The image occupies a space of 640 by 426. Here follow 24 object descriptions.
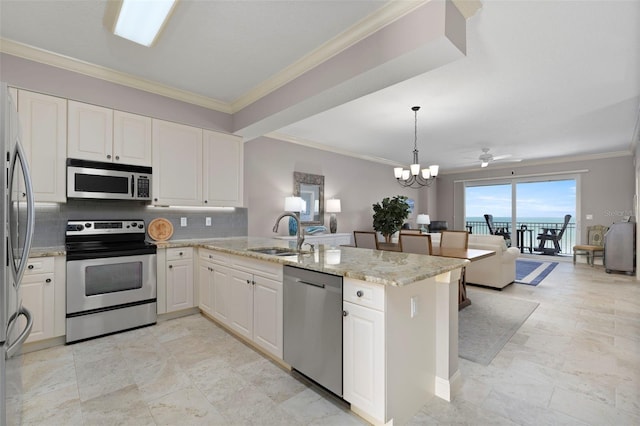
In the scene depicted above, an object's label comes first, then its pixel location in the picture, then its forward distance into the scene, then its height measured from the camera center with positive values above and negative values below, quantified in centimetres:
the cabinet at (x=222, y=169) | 379 +57
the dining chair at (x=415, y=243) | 380 -40
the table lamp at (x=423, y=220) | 850 -20
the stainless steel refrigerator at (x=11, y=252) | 117 -17
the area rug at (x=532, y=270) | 551 -123
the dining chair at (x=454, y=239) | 414 -37
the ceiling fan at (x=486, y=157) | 634 +119
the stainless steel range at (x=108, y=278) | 276 -65
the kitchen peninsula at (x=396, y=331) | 161 -70
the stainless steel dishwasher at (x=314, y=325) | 182 -75
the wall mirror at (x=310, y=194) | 571 +37
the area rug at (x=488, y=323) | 267 -122
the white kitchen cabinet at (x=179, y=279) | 334 -77
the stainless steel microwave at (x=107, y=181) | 288 +32
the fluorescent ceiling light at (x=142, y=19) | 202 +141
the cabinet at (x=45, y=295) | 255 -73
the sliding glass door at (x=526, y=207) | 803 +19
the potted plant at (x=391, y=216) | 528 -5
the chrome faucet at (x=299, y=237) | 279 -23
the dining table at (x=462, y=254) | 372 -53
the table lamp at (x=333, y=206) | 599 +14
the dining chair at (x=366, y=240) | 453 -41
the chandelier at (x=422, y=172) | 503 +71
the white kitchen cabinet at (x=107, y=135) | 291 +80
